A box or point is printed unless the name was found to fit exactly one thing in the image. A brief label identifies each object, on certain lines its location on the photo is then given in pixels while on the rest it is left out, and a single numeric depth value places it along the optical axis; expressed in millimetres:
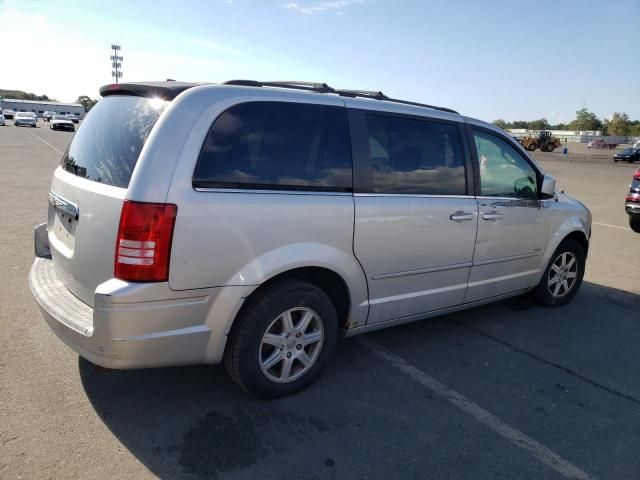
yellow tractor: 53469
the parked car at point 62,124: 46844
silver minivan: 2570
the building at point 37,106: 107688
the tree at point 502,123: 123125
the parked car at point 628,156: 39281
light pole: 55372
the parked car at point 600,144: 67125
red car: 8508
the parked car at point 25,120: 52000
